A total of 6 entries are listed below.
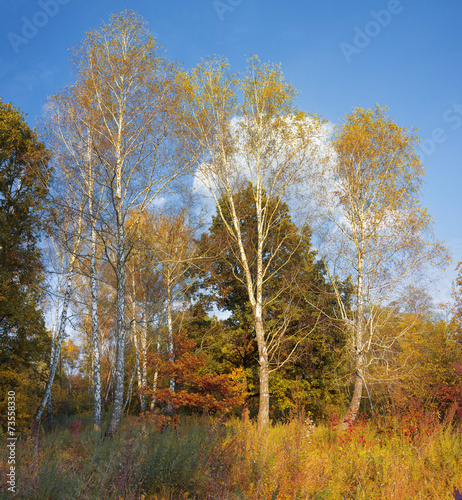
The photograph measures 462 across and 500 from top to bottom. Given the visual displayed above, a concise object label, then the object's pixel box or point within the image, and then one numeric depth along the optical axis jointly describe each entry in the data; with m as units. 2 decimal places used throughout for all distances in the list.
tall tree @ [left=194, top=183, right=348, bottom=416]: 13.85
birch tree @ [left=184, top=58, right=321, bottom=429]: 11.01
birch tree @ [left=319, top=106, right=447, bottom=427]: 10.66
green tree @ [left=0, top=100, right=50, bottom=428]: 10.99
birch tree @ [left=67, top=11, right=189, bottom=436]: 9.76
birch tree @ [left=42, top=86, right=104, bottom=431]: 10.05
